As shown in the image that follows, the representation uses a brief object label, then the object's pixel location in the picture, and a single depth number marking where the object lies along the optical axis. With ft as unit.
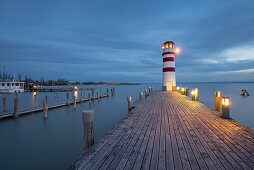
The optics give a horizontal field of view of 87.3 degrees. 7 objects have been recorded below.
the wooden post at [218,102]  26.31
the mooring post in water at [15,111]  37.65
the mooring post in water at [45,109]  39.34
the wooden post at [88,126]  12.14
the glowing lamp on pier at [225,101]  20.28
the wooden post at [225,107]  20.33
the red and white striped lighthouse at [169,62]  73.92
